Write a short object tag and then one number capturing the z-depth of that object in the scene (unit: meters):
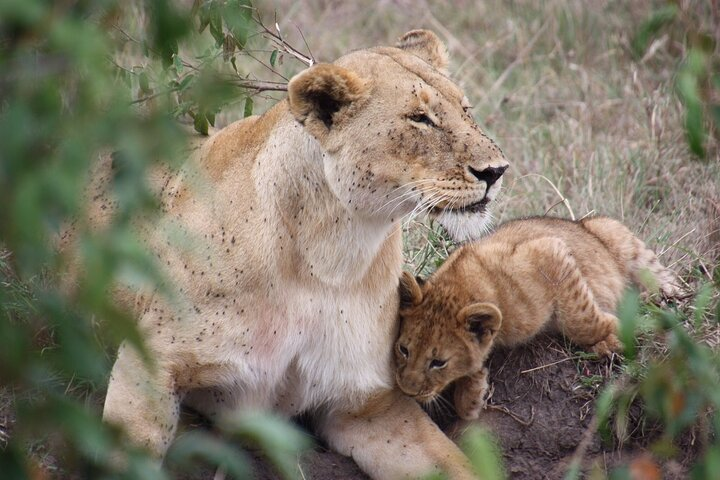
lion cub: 8.68
